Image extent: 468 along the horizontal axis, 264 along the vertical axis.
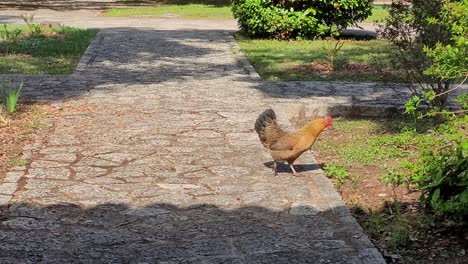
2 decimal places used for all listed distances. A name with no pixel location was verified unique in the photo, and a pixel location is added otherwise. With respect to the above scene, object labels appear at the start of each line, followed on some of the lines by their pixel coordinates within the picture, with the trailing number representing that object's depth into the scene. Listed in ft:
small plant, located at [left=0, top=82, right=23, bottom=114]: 27.37
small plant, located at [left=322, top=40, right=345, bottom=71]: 40.81
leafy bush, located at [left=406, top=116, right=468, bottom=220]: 16.03
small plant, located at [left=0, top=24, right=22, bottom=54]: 47.34
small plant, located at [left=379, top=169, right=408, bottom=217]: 19.20
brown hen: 21.26
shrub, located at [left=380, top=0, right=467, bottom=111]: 26.45
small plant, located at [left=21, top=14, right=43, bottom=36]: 53.62
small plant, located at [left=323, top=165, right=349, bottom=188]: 21.16
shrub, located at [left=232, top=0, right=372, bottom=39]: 53.67
